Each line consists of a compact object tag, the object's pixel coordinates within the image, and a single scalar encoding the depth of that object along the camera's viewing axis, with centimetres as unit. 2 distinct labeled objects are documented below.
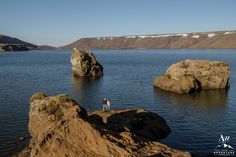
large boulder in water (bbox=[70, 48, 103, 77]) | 11044
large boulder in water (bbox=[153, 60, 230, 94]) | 7875
